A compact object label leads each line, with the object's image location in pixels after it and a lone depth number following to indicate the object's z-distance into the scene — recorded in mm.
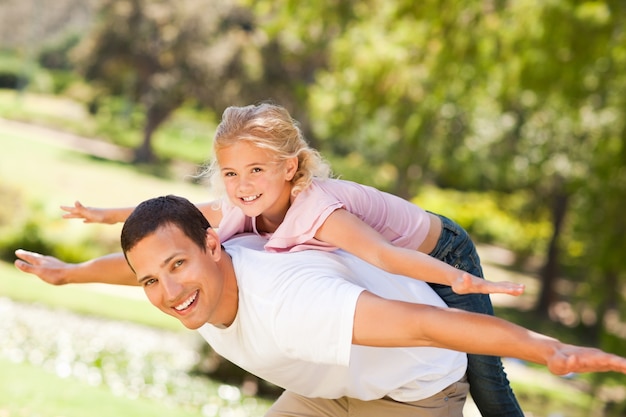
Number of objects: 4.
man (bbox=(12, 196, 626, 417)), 2434
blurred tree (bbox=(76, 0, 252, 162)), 37188
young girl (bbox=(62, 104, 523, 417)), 3094
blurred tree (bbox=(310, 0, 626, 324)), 8820
